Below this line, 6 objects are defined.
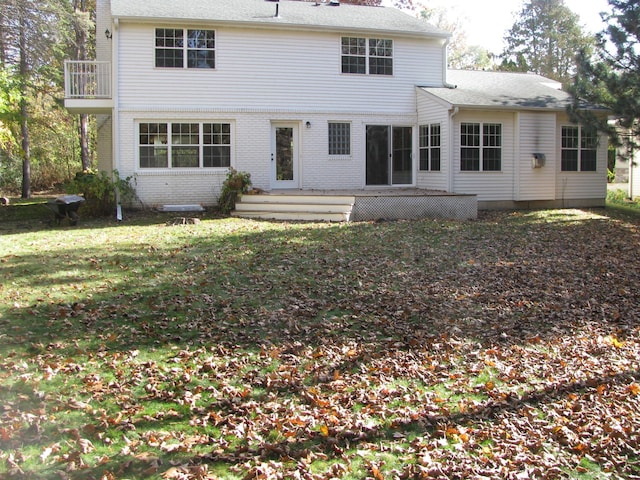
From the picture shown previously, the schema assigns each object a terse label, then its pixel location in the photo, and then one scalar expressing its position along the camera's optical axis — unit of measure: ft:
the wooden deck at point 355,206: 51.90
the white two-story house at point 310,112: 57.93
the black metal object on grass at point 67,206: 49.26
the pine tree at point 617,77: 46.98
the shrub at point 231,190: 55.83
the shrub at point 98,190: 54.60
